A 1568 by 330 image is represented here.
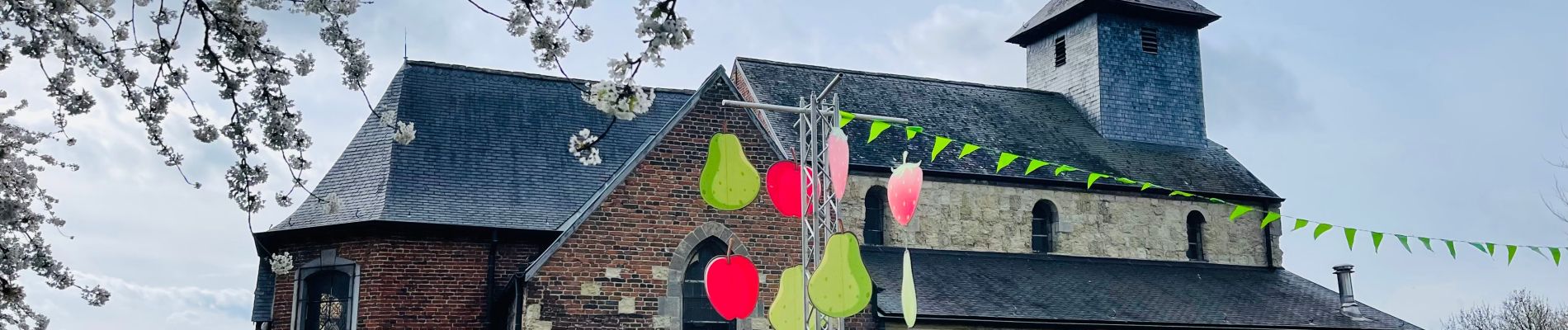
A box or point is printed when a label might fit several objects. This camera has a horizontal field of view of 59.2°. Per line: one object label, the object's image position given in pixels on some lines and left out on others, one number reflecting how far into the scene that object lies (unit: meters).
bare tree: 38.84
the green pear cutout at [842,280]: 12.51
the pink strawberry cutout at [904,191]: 13.45
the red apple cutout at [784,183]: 13.98
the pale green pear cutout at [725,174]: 12.32
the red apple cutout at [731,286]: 13.70
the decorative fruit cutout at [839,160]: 13.41
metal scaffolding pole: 13.34
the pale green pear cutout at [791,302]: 13.73
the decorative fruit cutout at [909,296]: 13.65
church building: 16.98
